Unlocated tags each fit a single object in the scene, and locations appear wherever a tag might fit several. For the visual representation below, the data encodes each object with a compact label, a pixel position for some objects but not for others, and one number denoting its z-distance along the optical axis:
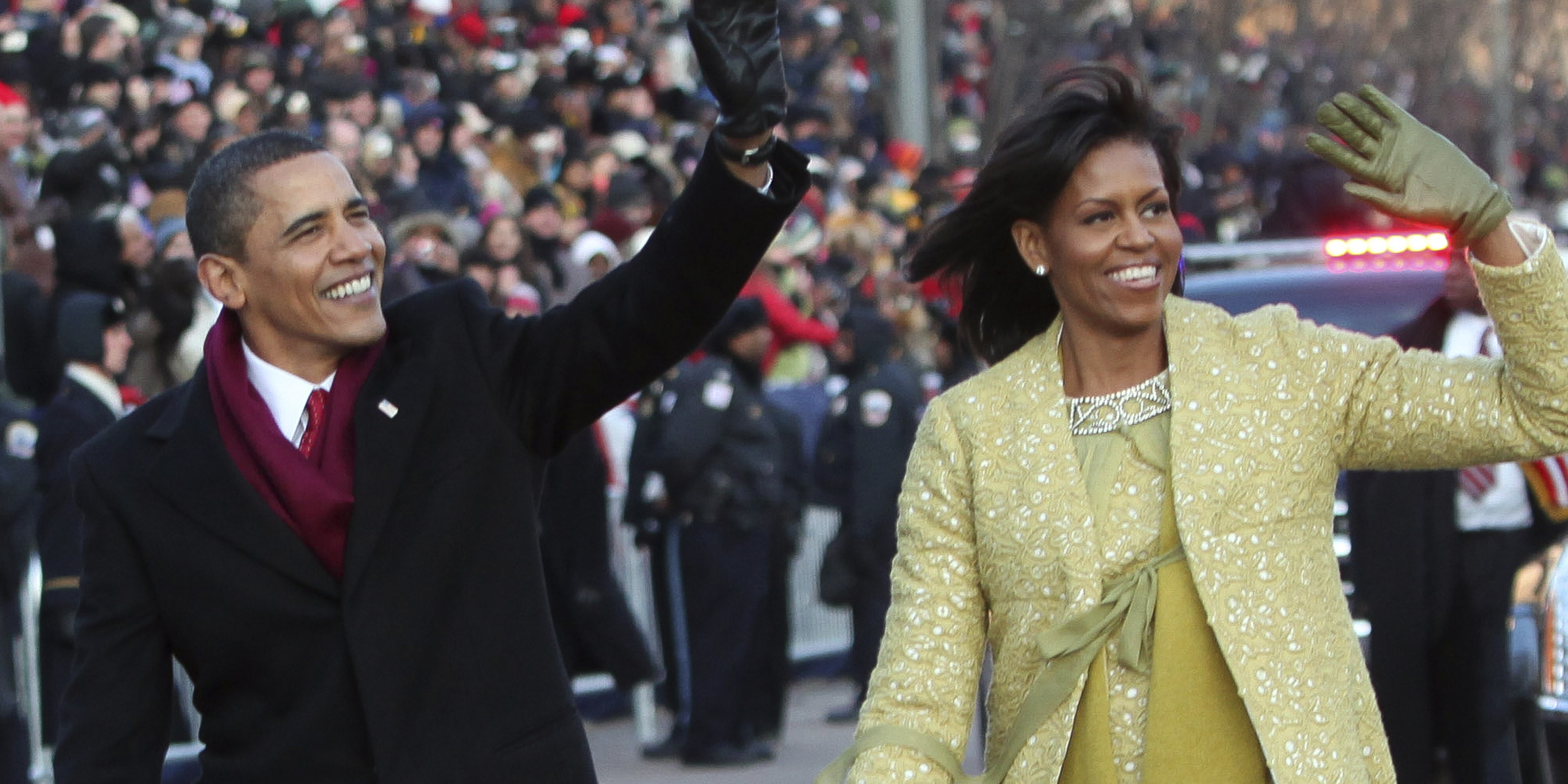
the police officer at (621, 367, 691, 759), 21.73
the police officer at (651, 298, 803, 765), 21.41
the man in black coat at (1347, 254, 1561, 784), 15.12
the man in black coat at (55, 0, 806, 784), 7.23
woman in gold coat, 7.14
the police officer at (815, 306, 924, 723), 22.45
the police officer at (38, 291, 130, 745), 16.73
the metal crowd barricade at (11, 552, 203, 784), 17.73
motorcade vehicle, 16.20
